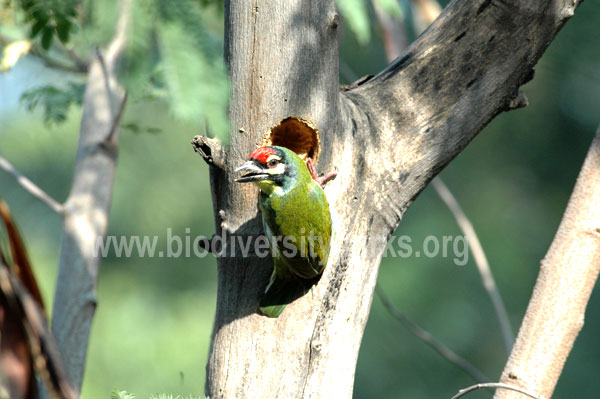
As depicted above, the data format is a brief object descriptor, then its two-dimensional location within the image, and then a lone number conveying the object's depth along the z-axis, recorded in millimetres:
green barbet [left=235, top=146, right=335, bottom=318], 4816
